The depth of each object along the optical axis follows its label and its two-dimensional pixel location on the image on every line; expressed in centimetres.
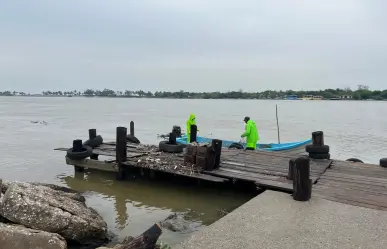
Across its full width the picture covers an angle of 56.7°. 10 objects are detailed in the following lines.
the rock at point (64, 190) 854
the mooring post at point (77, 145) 1366
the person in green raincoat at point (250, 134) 1393
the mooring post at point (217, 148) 1029
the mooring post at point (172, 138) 1337
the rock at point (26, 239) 539
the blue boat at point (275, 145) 1577
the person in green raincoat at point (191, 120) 1585
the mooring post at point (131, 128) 2163
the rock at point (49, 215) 634
